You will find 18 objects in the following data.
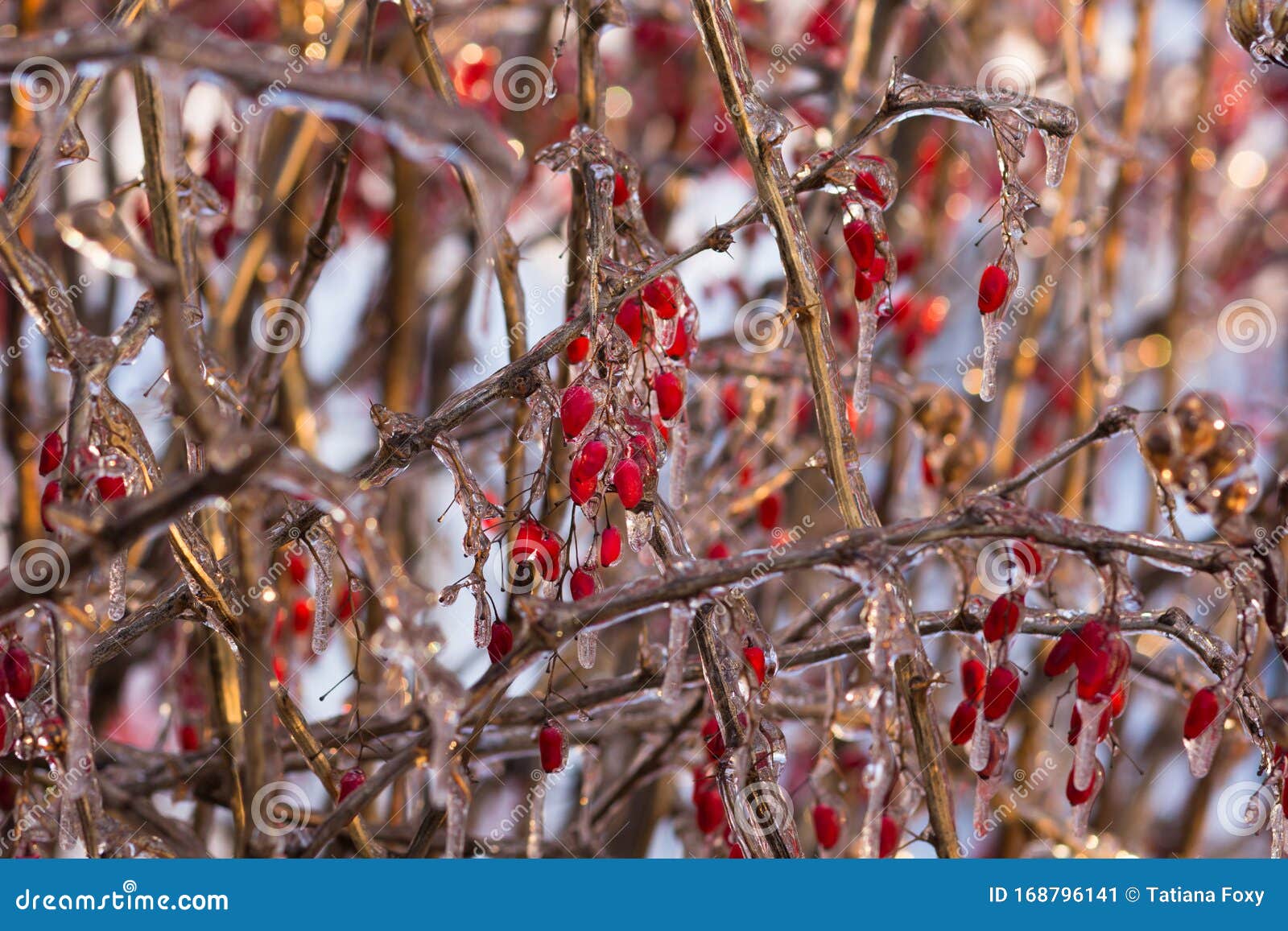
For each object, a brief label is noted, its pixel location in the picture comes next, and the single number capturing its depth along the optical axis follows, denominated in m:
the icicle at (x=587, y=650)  1.23
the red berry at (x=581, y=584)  1.24
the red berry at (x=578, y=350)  1.26
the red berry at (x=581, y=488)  1.21
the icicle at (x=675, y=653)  1.19
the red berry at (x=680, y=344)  1.23
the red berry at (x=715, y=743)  1.24
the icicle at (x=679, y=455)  1.26
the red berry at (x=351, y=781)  1.24
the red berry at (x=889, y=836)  1.26
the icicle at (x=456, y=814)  1.18
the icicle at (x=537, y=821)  1.27
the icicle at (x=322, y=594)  1.21
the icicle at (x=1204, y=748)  1.20
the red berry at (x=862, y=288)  1.23
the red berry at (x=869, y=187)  1.22
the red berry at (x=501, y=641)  1.23
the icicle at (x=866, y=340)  1.23
